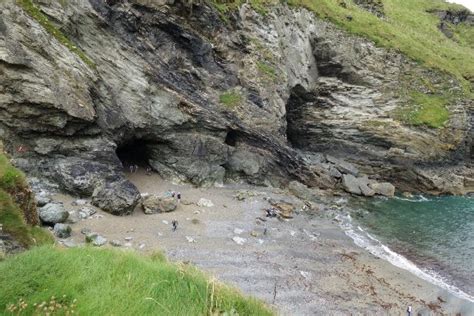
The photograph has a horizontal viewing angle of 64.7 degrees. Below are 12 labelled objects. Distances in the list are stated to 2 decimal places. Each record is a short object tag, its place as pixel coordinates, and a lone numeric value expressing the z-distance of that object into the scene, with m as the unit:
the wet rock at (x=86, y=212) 29.47
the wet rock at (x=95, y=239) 24.59
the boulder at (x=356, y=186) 54.66
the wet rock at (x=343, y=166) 61.15
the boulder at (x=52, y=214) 26.14
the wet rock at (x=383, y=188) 56.95
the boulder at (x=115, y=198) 31.56
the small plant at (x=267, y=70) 55.94
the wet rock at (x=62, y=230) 24.75
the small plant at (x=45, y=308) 5.92
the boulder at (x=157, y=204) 33.50
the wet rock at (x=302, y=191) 49.28
